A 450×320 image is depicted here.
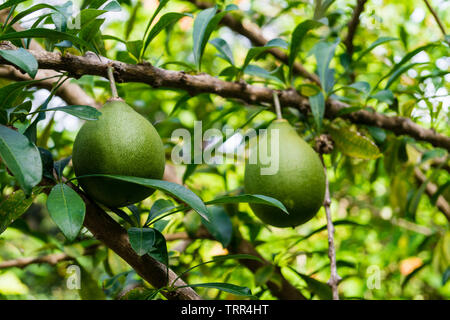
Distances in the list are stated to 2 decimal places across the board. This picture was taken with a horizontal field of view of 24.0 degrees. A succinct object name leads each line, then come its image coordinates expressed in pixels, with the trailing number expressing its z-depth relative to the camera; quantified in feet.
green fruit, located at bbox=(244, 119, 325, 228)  4.64
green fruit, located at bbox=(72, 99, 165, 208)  4.15
